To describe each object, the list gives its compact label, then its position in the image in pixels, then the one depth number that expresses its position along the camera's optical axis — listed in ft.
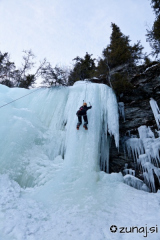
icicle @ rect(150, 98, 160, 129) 18.61
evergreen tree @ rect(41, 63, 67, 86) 32.50
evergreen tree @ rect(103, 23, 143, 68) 34.40
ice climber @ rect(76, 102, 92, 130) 17.88
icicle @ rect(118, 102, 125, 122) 21.97
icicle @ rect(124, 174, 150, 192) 15.38
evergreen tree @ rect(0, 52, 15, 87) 43.98
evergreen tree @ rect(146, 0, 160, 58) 26.85
